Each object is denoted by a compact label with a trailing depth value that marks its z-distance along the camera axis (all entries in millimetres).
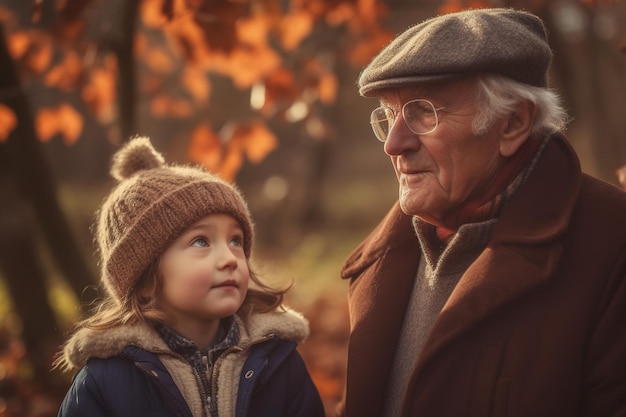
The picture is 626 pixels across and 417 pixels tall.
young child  2568
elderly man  2129
